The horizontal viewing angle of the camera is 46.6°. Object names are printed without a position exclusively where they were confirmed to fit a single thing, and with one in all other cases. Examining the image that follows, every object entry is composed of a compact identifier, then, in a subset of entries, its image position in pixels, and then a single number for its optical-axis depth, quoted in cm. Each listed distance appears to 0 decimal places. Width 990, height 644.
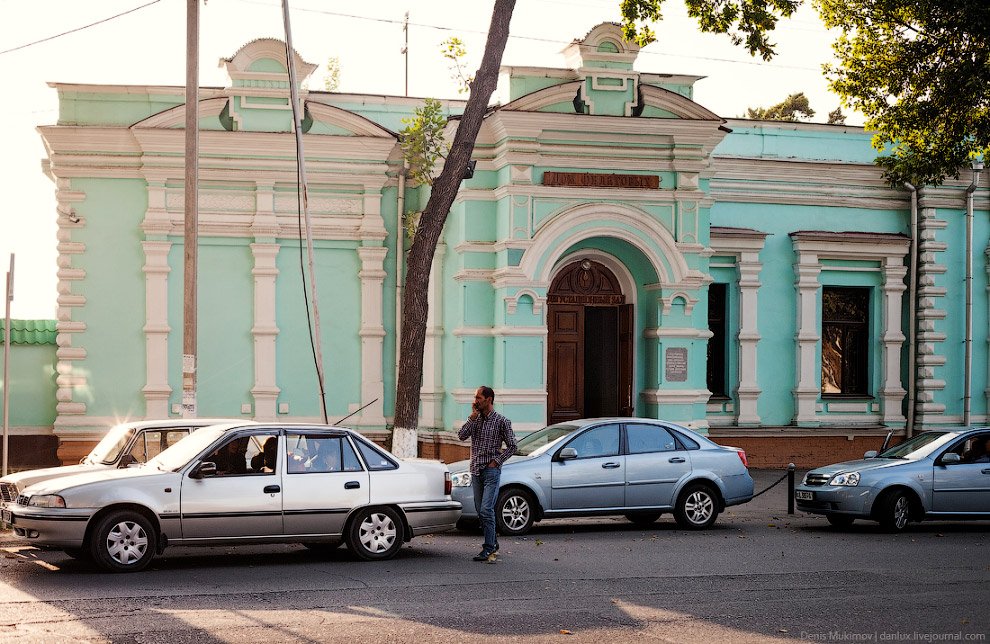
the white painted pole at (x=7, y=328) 1393
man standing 1168
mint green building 1981
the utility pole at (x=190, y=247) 1515
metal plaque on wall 2012
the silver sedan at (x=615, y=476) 1405
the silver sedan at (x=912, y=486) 1502
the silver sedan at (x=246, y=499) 1038
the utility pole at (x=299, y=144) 1617
